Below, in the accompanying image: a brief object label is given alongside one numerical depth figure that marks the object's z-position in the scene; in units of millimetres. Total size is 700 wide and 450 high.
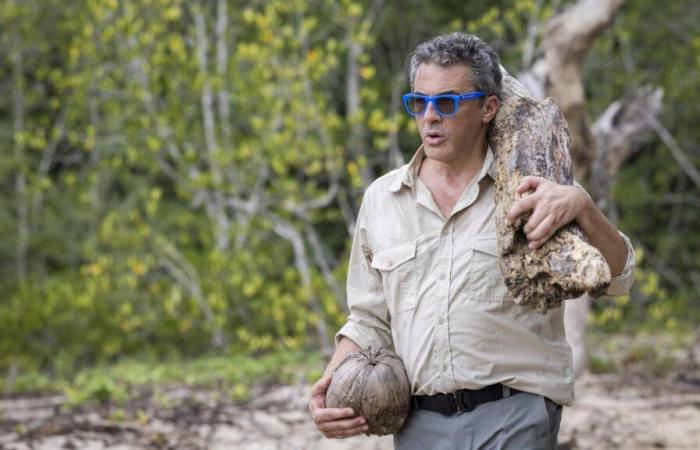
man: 5445
